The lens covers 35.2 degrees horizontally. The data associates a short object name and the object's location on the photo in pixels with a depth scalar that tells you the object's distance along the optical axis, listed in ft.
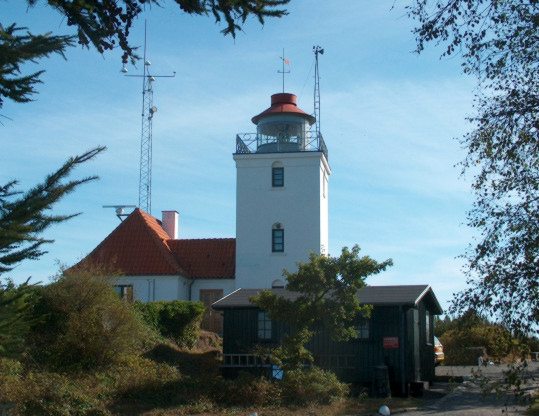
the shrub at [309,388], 75.82
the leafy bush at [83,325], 81.46
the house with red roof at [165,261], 134.41
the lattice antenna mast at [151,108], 140.14
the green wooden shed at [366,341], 88.94
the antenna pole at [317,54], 139.74
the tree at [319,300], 78.74
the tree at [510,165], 32.63
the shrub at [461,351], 127.53
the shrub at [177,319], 103.60
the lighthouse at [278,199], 137.08
